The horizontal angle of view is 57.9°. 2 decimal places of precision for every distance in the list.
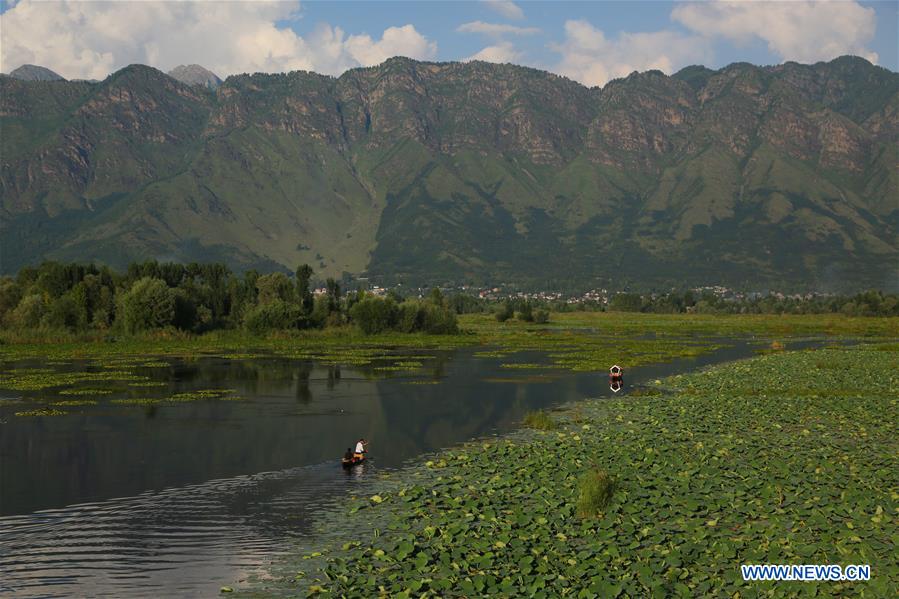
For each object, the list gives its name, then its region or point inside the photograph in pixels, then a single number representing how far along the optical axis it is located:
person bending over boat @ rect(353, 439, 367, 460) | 39.12
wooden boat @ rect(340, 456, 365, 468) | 38.28
